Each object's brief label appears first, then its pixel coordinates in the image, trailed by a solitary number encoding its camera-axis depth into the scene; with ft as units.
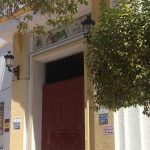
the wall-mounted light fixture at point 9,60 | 22.47
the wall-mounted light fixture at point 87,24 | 17.50
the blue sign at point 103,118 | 16.76
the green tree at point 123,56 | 9.73
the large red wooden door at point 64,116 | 19.94
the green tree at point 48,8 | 14.61
